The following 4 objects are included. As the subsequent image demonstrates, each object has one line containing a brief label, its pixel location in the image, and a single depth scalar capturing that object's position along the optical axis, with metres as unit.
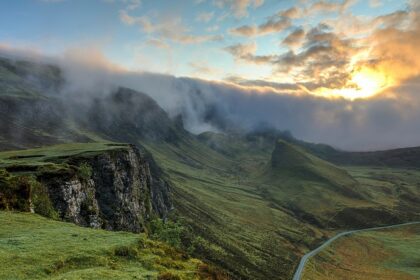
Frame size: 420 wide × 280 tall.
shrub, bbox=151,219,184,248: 127.69
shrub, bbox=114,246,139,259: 45.72
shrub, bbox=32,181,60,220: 71.88
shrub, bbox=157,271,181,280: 39.51
